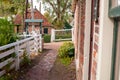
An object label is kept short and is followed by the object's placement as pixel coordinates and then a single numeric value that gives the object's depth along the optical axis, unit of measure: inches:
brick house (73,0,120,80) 40.6
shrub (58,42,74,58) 266.2
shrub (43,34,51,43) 631.7
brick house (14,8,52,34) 812.9
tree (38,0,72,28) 695.2
